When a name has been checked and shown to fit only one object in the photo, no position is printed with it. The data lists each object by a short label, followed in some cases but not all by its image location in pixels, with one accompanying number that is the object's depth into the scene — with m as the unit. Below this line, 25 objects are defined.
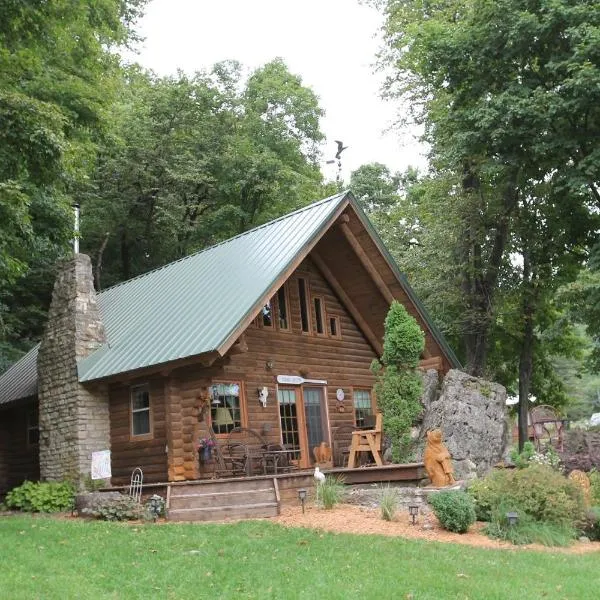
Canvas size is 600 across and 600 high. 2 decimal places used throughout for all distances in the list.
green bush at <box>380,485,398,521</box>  10.70
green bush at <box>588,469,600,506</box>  11.76
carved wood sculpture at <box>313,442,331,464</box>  15.79
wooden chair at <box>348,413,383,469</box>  13.93
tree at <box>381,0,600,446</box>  16.94
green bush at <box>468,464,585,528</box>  10.03
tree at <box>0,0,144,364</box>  11.72
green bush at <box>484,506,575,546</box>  9.50
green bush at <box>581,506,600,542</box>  10.32
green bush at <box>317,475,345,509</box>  11.69
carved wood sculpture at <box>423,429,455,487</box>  11.88
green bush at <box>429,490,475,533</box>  9.77
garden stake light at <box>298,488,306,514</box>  11.20
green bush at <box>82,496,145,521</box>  11.46
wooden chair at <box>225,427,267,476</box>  13.55
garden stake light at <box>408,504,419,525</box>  10.21
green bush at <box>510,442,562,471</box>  12.43
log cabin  13.23
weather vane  26.44
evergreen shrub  13.66
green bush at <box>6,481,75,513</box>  13.48
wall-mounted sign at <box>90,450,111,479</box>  14.12
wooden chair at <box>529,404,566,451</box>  16.00
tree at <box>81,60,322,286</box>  28.97
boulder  14.11
